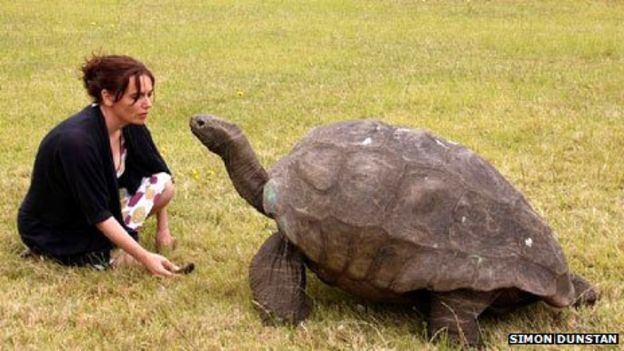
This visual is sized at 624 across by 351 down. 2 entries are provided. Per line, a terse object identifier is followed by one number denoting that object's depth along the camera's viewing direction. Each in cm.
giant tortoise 343
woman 425
